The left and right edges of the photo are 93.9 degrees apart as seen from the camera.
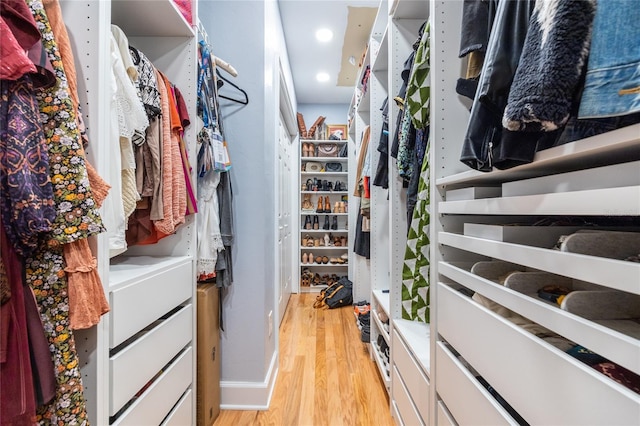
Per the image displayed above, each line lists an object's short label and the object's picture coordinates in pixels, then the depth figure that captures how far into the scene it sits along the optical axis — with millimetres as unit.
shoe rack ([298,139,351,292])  4152
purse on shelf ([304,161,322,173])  4281
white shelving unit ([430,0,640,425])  398
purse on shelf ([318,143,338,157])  4227
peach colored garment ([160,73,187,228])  1119
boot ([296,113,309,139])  4068
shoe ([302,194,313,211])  4203
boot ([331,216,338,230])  4184
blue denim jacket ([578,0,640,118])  375
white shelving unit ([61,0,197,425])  715
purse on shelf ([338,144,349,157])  4168
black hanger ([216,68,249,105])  1662
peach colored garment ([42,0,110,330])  623
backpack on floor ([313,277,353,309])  3441
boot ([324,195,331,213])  4161
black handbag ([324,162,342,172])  4270
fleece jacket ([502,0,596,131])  428
